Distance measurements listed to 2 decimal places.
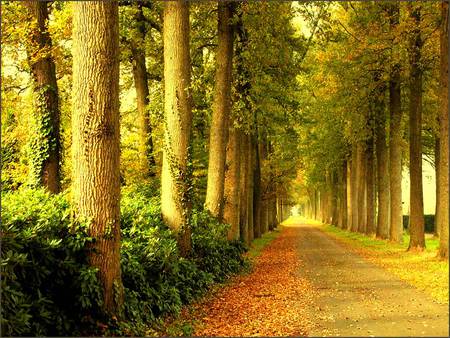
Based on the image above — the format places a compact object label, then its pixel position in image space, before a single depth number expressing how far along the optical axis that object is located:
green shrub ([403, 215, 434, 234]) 50.00
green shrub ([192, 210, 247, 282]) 14.73
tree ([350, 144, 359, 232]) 40.03
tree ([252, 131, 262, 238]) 31.73
